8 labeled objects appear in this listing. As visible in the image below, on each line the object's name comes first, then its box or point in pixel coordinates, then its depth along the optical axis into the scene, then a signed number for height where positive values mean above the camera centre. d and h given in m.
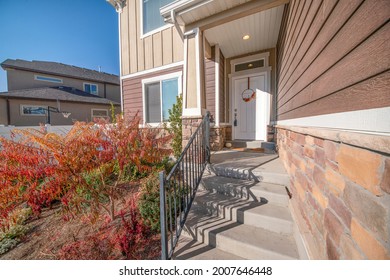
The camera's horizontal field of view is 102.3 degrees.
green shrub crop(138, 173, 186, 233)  2.16 -1.08
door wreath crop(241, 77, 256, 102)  4.51 +0.95
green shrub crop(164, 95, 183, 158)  3.86 +0.02
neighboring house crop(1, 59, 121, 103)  11.98 +4.56
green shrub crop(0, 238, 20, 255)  2.24 -1.67
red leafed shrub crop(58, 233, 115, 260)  1.91 -1.53
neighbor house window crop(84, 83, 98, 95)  14.95 +3.95
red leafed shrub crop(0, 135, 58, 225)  1.99 -0.48
